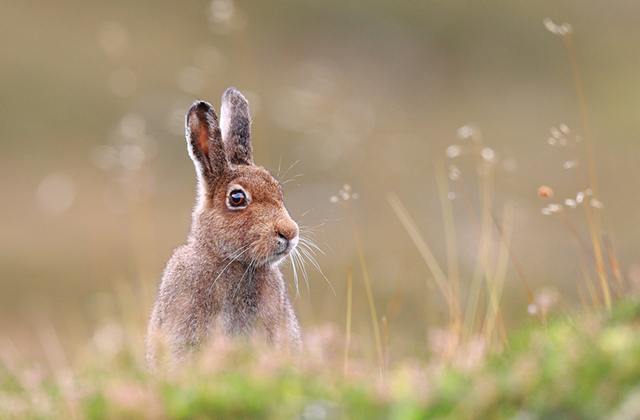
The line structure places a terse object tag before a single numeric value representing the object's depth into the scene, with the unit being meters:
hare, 13.54
